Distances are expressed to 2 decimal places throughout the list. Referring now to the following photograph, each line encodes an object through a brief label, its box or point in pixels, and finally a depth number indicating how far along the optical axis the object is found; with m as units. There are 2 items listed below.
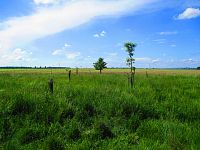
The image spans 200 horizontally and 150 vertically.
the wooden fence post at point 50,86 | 6.03
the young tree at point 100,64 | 52.11
